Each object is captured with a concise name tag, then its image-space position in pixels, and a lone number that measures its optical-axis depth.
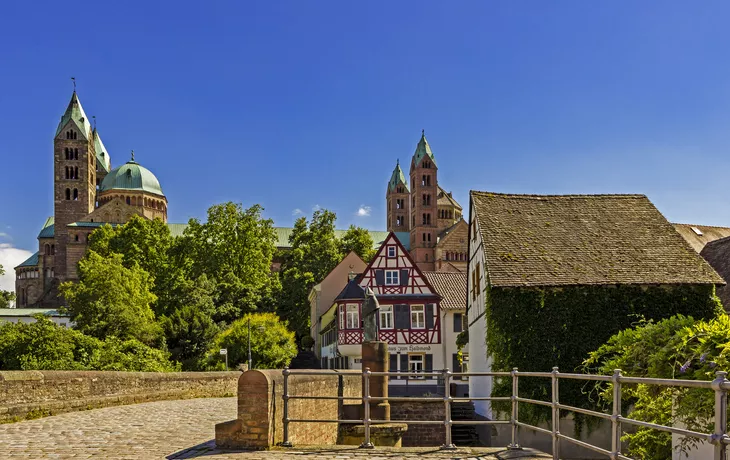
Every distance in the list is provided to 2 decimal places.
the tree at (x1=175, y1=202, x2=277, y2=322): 67.19
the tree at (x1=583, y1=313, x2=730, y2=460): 8.54
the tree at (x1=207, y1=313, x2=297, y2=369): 40.84
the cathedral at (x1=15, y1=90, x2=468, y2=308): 96.25
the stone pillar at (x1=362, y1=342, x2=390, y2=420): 17.12
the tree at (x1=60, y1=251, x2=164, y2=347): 47.19
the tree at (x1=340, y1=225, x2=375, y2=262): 75.69
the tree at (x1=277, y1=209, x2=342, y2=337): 65.38
